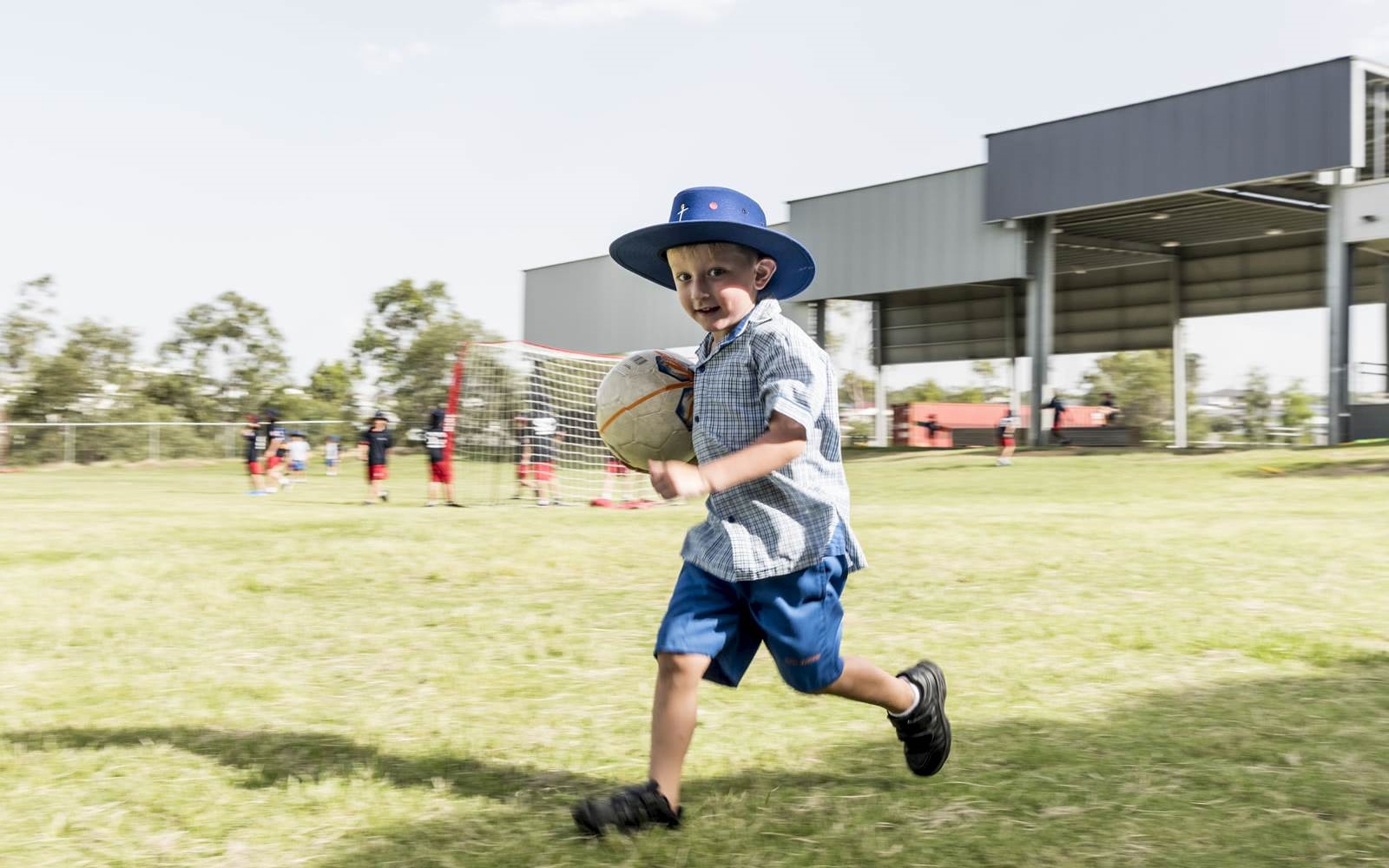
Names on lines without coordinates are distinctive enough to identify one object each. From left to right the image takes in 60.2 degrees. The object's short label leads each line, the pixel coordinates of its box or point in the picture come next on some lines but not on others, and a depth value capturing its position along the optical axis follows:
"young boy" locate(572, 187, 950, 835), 3.20
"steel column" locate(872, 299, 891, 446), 44.62
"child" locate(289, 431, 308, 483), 30.91
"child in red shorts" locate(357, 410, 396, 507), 20.67
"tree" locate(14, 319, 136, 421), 45.28
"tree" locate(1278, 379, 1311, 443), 34.83
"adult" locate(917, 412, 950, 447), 45.84
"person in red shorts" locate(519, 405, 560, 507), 19.42
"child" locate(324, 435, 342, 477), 35.50
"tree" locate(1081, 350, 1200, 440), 63.12
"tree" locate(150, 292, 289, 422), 54.25
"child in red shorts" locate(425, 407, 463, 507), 19.31
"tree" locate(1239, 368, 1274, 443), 38.06
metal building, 28.58
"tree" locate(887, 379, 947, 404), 56.53
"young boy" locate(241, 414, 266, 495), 24.66
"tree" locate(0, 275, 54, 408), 45.44
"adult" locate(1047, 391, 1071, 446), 34.31
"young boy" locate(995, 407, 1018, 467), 29.03
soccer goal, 19.09
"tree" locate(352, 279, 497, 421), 53.25
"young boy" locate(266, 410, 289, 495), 23.95
